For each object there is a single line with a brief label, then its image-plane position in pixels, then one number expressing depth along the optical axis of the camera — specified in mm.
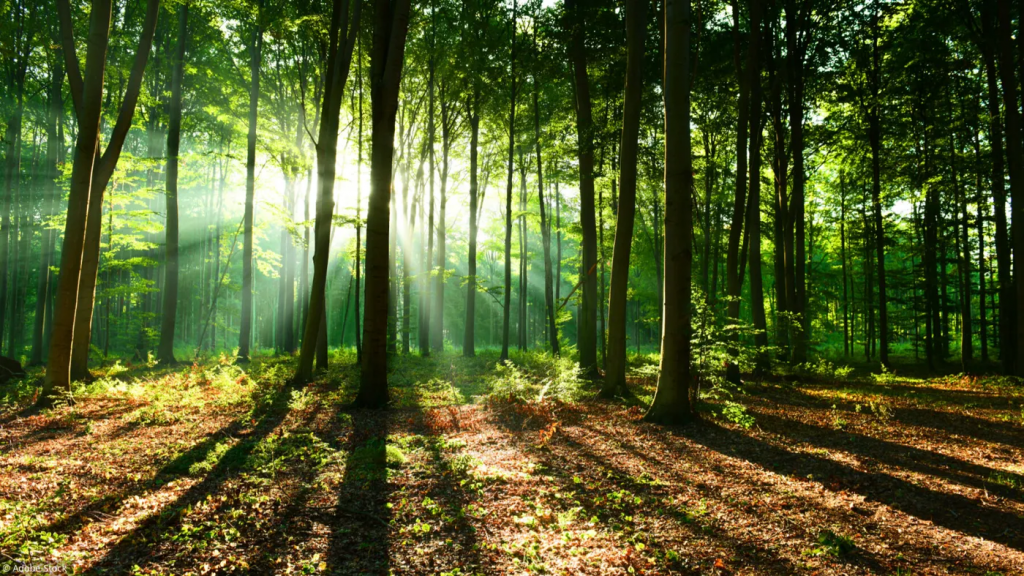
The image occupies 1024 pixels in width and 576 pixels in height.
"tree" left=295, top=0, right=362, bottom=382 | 9963
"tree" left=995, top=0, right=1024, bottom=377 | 10898
